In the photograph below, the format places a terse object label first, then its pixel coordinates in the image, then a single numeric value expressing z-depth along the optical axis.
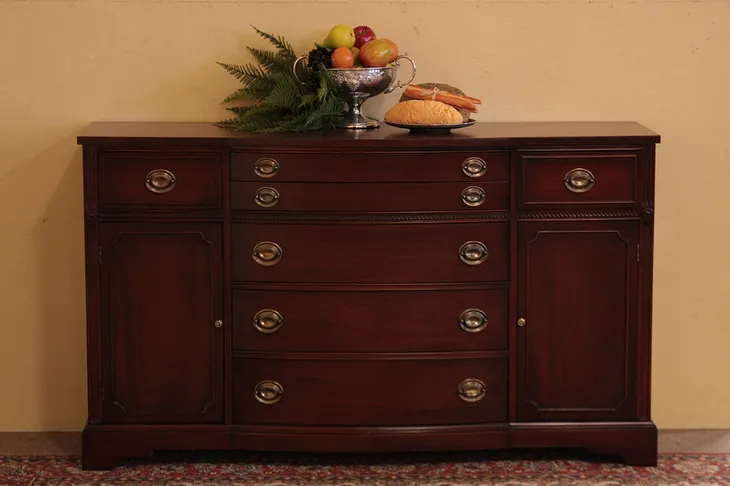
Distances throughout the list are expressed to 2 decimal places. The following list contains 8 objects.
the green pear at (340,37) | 3.13
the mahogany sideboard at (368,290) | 3.03
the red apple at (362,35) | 3.19
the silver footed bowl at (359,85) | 3.13
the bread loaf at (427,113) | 3.09
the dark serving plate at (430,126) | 3.09
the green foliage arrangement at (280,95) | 3.11
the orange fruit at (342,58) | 3.12
